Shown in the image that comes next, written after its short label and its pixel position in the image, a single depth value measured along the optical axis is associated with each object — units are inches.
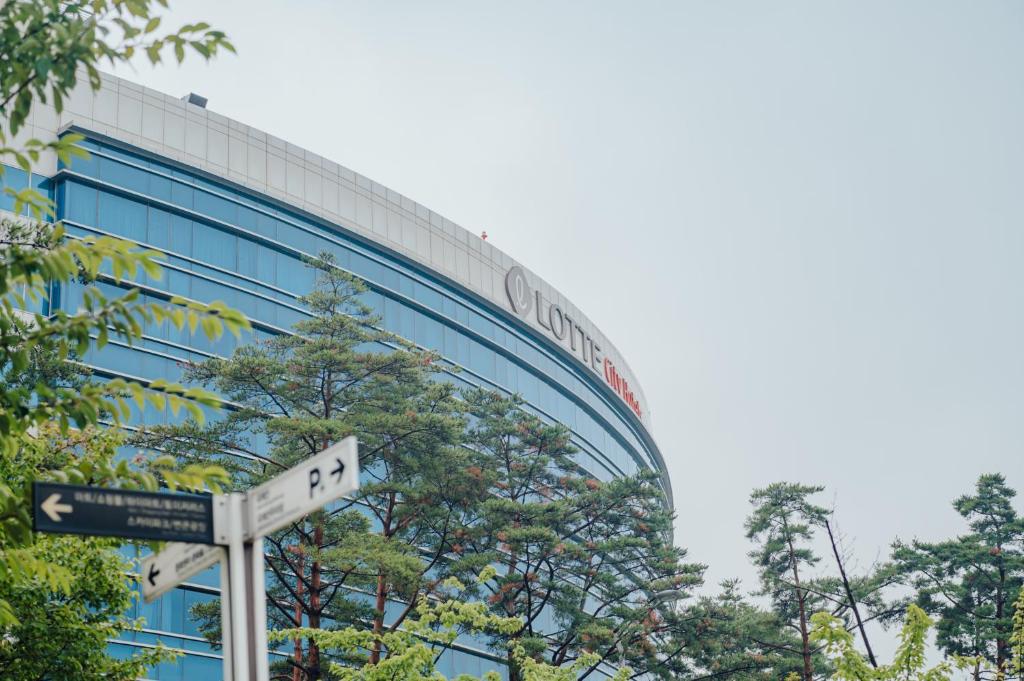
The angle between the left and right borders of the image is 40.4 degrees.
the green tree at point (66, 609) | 552.4
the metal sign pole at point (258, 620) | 244.2
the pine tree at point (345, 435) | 1003.9
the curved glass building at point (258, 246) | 1423.5
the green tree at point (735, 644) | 1218.6
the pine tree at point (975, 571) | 1566.2
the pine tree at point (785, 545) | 1443.2
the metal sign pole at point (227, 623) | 242.1
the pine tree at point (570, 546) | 1190.9
